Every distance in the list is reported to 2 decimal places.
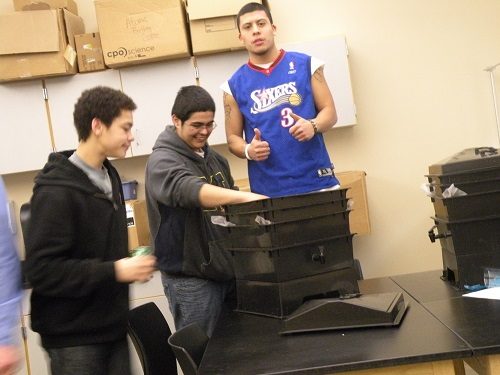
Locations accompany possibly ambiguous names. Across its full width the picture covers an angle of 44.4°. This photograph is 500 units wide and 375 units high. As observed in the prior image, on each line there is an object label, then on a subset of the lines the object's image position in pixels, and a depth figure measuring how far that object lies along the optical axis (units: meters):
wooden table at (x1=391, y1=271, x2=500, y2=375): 1.37
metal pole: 4.07
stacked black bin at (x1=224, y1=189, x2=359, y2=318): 1.95
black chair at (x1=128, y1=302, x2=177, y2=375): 2.08
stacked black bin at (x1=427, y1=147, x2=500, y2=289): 1.98
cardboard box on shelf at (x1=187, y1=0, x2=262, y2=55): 3.70
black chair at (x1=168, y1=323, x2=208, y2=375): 1.63
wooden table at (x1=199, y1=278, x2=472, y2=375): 1.39
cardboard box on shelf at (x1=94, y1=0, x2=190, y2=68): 3.73
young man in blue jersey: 2.57
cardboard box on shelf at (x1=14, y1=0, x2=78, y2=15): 3.80
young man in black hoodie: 1.68
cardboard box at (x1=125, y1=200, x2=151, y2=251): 3.73
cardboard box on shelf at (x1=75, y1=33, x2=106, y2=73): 3.90
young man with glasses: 2.25
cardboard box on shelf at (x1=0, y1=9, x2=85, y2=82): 3.74
